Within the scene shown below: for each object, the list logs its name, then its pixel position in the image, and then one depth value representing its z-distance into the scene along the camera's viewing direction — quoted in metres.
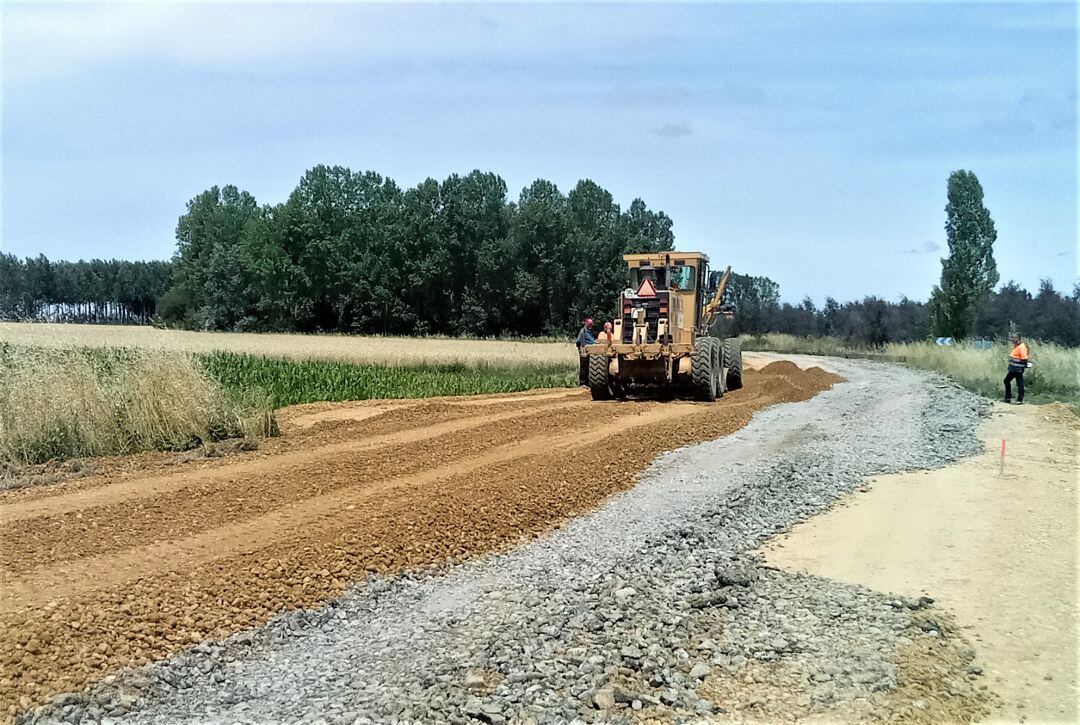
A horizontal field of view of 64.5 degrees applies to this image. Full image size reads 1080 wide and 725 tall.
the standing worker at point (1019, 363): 19.34
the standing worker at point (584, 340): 21.66
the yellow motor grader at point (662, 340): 17.98
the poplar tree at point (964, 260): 45.41
